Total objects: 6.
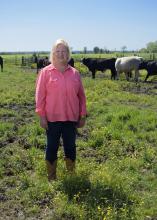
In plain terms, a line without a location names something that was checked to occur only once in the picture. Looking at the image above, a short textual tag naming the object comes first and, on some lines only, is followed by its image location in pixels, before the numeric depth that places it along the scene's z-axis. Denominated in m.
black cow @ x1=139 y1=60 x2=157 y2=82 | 27.48
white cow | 27.56
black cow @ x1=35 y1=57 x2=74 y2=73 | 34.55
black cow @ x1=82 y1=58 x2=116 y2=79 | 29.59
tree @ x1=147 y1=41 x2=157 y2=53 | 118.74
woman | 5.96
